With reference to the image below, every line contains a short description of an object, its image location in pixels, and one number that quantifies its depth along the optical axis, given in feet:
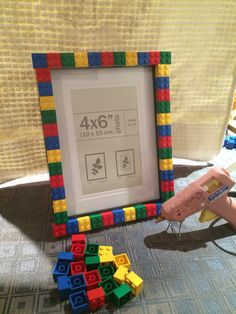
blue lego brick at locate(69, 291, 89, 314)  1.37
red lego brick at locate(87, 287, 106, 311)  1.38
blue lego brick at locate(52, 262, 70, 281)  1.57
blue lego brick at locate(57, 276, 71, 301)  1.45
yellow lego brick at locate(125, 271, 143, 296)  1.47
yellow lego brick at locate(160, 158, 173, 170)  2.14
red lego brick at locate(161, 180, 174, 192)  2.16
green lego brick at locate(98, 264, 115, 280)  1.58
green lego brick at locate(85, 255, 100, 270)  1.63
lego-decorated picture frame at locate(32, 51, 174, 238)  1.87
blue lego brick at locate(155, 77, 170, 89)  2.04
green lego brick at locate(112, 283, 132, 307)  1.41
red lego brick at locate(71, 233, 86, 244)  1.82
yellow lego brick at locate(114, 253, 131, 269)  1.65
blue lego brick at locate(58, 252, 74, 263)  1.66
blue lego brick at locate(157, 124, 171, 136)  2.09
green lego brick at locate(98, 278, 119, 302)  1.45
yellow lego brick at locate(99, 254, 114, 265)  1.63
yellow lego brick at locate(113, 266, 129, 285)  1.52
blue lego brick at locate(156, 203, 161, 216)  2.16
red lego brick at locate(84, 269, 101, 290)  1.47
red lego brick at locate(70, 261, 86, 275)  1.59
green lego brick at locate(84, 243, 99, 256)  1.71
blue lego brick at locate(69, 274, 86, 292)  1.46
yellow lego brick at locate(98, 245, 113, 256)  1.71
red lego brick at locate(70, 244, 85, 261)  1.69
